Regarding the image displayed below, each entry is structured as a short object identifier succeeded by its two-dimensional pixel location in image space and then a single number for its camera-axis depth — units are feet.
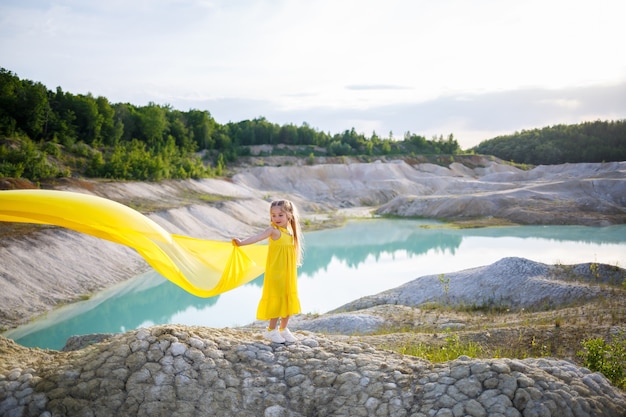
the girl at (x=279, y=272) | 22.68
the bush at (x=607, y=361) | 22.05
